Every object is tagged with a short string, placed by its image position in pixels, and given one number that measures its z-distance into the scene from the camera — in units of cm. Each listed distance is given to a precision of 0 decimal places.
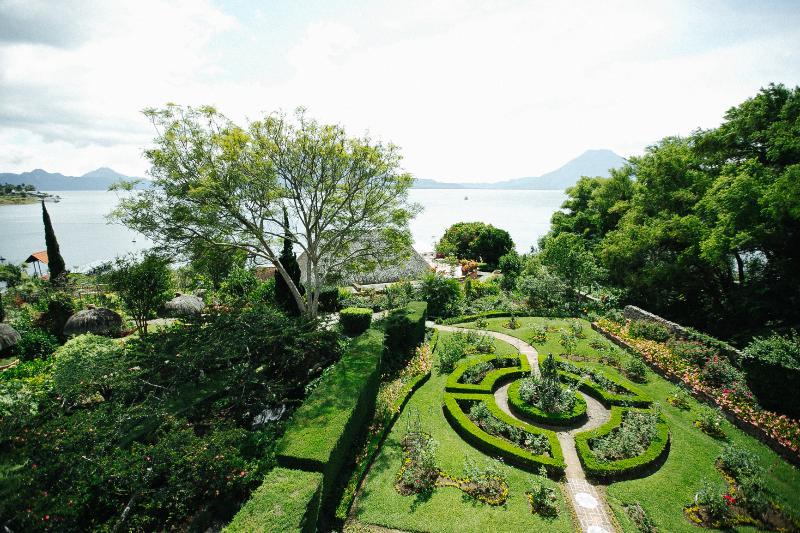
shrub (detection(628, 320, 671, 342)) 1664
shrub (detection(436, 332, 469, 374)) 1504
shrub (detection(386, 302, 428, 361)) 1644
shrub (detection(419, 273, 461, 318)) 2380
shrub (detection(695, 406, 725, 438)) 1055
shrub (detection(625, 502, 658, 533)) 754
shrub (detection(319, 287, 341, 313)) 2600
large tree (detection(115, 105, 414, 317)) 1576
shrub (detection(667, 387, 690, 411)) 1201
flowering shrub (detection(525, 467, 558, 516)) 804
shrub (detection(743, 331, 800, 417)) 1089
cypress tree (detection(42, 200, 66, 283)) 2506
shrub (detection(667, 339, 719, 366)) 1404
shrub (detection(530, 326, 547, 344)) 1827
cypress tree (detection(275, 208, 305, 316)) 2339
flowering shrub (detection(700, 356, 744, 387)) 1255
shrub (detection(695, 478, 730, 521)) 770
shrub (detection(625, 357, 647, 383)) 1400
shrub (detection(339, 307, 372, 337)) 2061
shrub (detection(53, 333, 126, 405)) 1023
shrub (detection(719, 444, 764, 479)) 878
